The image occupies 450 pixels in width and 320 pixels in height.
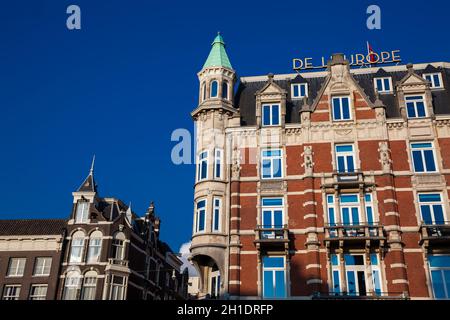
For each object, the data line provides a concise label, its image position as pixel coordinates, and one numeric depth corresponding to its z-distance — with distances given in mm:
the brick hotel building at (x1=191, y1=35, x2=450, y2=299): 30016
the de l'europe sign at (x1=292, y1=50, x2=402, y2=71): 39312
